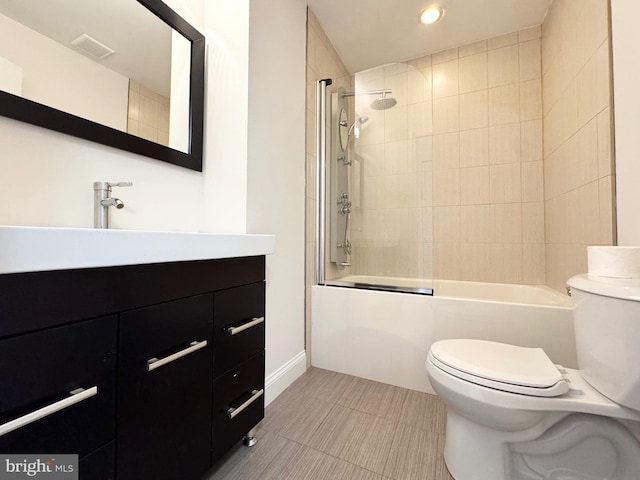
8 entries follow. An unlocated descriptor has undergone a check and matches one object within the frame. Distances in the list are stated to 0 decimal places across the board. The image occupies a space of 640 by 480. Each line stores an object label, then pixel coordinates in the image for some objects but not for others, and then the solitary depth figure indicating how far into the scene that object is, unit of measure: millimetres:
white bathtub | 1354
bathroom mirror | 819
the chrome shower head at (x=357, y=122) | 2109
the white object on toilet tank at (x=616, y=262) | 858
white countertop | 466
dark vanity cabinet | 501
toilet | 778
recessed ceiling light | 1835
